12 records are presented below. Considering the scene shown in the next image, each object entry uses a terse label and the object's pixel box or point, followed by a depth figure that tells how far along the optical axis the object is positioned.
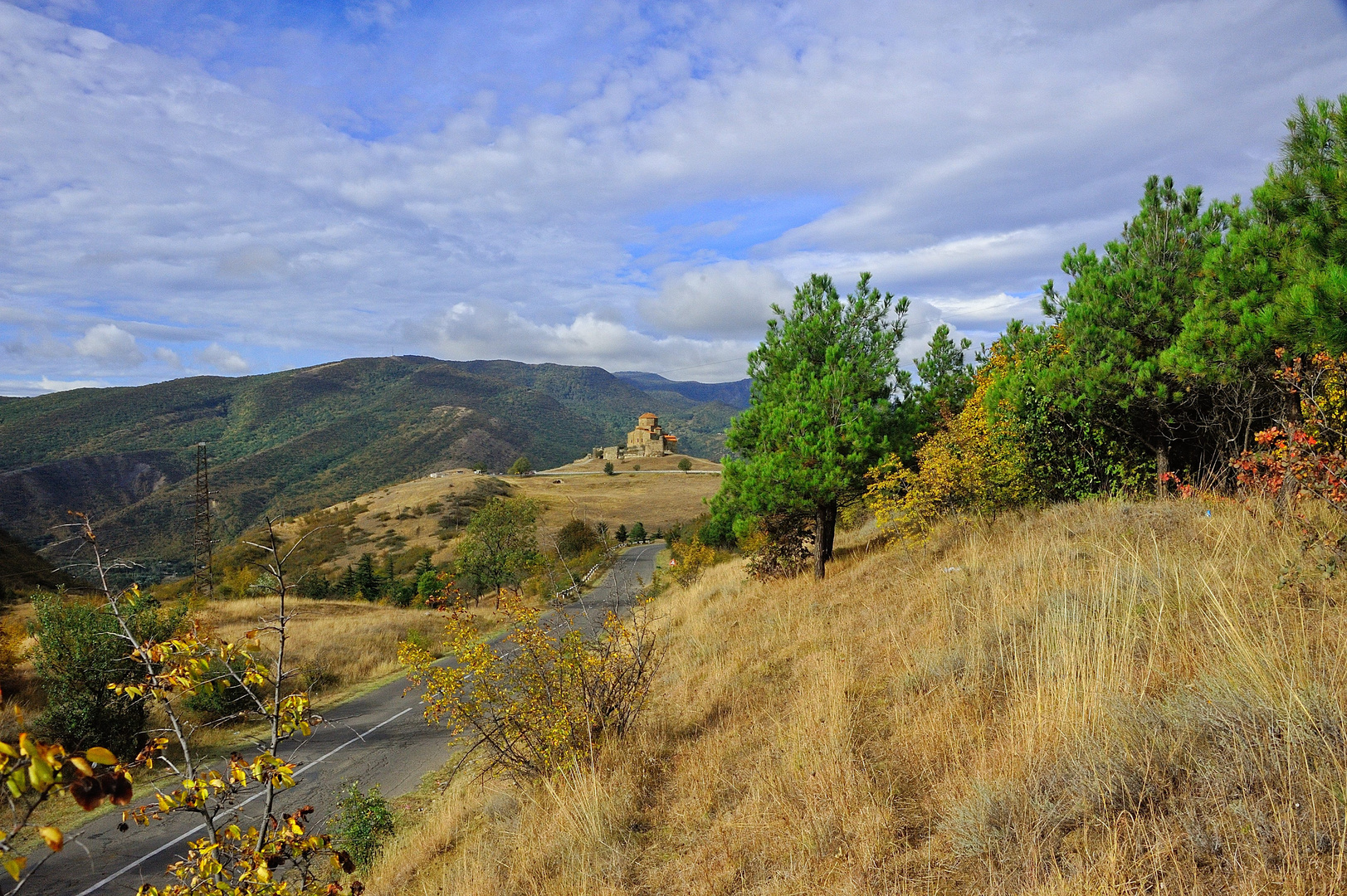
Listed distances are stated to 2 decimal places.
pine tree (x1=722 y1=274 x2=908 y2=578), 14.02
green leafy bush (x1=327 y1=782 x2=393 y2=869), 7.12
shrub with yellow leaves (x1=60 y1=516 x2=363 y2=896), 3.11
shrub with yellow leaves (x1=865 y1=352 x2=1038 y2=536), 12.25
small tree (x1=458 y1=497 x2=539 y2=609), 31.47
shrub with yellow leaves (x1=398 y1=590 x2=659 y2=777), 6.15
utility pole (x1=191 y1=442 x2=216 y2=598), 34.97
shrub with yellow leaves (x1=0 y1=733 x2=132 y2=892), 1.50
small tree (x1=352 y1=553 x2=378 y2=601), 40.34
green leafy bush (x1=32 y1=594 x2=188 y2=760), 11.34
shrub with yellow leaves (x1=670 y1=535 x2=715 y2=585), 25.52
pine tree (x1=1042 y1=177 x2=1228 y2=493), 9.91
